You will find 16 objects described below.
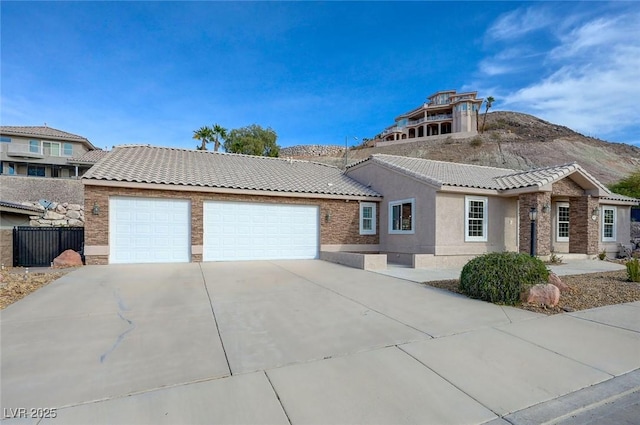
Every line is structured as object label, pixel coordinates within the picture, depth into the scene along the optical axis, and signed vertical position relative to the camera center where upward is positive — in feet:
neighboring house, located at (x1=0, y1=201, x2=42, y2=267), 39.65 -1.77
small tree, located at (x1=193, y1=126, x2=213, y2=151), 123.34 +28.40
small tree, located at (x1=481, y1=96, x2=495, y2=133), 205.26 +68.91
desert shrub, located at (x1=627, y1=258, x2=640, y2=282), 31.58 -5.84
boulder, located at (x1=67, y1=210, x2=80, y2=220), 83.71 -1.26
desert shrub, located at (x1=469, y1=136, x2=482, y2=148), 170.19 +35.97
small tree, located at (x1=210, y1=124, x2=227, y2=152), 124.36 +29.34
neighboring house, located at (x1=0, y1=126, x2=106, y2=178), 118.21 +21.22
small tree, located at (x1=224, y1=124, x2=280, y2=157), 124.67 +27.27
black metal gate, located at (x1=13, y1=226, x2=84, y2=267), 41.42 -4.48
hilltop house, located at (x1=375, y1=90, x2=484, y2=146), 198.18 +60.67
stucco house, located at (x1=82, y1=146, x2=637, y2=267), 40.70 -0.09
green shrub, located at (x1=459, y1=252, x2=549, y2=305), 23.45 -4.89
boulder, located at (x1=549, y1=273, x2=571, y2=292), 26.03 -5.87
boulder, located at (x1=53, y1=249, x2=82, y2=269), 37.71 -5.98
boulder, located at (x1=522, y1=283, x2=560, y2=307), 22.38 -5.91
